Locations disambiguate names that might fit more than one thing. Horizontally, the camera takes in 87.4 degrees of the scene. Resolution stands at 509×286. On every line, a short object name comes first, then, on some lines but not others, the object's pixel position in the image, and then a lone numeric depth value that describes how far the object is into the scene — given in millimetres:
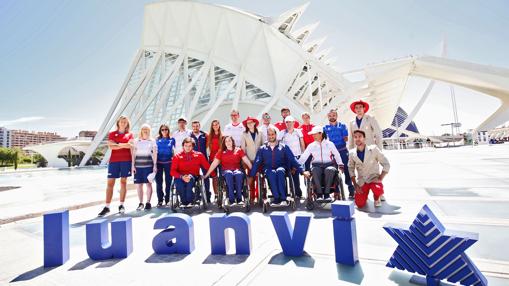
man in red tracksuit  4820
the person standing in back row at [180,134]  6066
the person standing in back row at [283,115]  6527
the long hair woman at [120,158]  5066
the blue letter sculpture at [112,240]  2766
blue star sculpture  1778
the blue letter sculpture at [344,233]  2244
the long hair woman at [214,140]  5621
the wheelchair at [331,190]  4363
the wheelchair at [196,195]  4824
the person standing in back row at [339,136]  5488
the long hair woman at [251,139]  5324
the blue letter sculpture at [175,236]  2779
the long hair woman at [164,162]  5629
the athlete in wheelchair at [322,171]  4469
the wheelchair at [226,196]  4484
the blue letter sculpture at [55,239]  2664
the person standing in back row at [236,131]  5770
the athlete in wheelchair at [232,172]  4680
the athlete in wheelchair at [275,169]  4508
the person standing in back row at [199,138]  5891
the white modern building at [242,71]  18062
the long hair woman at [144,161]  5316
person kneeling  4426
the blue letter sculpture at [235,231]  2637
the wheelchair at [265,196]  4473
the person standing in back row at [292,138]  5562
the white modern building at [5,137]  153375
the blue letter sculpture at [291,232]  2475
